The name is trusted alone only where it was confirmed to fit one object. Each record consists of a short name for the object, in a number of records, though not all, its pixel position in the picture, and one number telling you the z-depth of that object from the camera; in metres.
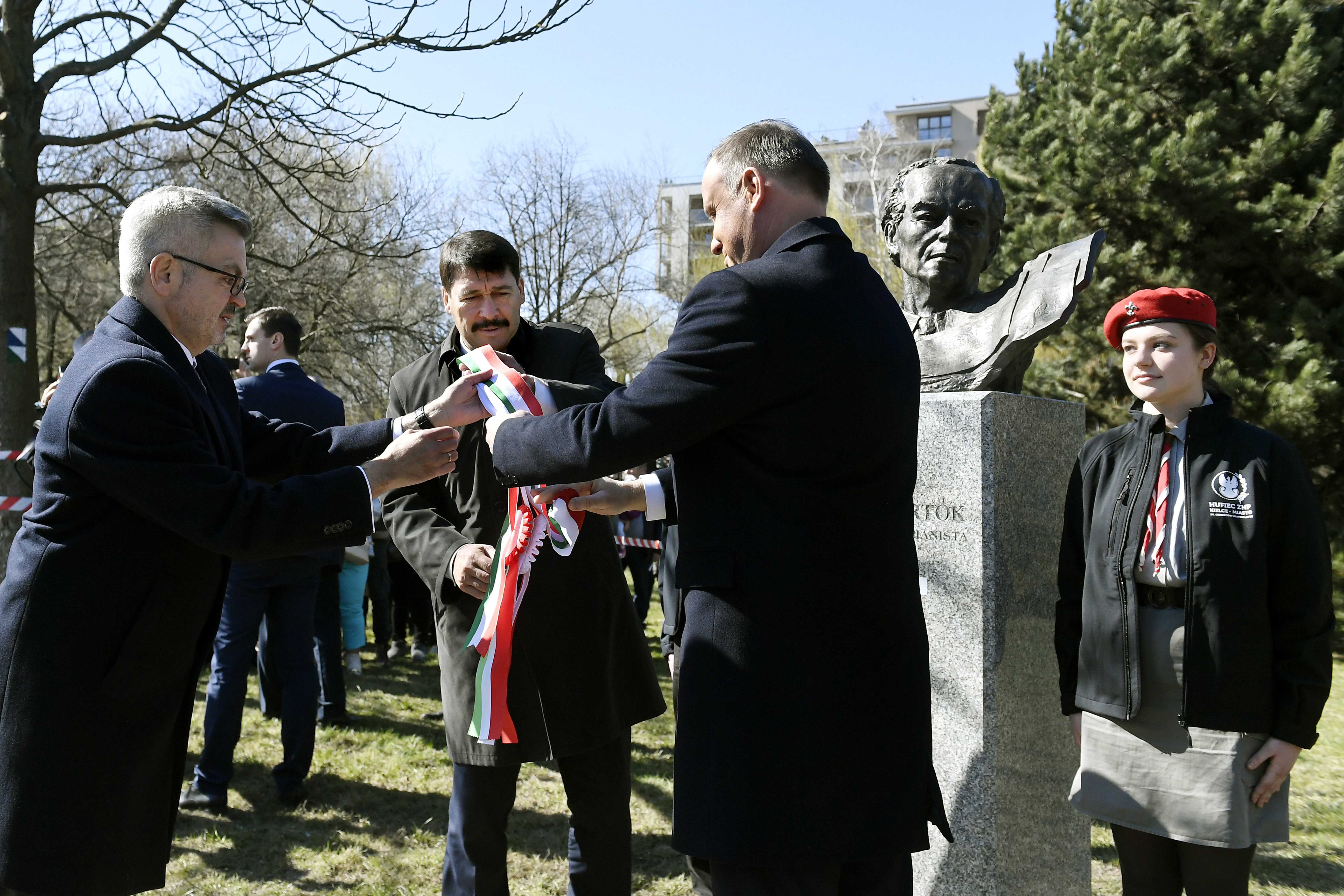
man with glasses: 2.33
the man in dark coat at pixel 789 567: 2.13
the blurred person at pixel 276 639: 5.05
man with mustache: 3.09
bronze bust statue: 3.72
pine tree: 10.98
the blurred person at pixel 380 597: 9.18
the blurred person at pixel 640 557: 11.30
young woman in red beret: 2.83
